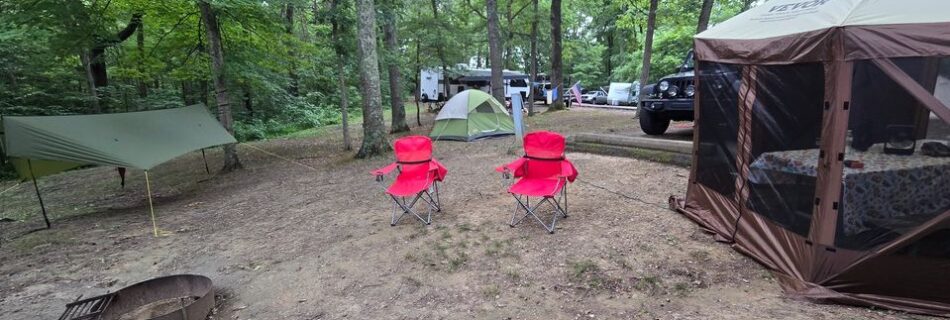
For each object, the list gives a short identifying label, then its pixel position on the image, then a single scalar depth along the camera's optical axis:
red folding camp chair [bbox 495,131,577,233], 4.31
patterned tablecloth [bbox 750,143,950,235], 2.70
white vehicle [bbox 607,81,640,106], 21.52
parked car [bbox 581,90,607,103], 24.30
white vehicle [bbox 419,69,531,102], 22.23
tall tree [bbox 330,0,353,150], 9.49
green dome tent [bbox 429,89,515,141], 10.35
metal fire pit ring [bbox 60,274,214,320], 3.32
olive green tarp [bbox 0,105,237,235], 5.64
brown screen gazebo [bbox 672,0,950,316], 2.54
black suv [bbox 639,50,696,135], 6.38
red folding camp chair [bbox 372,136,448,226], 4.73
